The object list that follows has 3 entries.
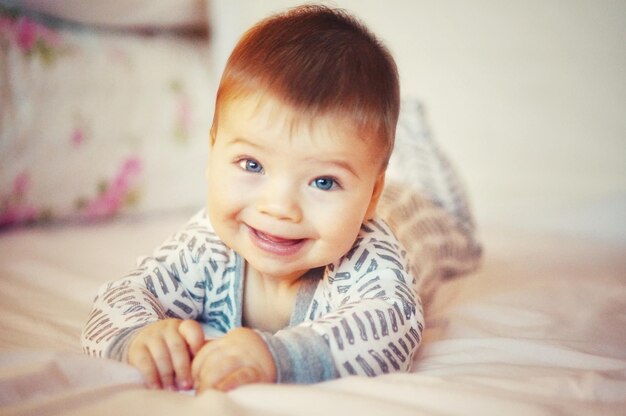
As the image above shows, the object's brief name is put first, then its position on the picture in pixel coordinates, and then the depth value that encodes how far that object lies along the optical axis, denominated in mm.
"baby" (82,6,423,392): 617
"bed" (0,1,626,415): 569
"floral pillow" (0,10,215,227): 1270
